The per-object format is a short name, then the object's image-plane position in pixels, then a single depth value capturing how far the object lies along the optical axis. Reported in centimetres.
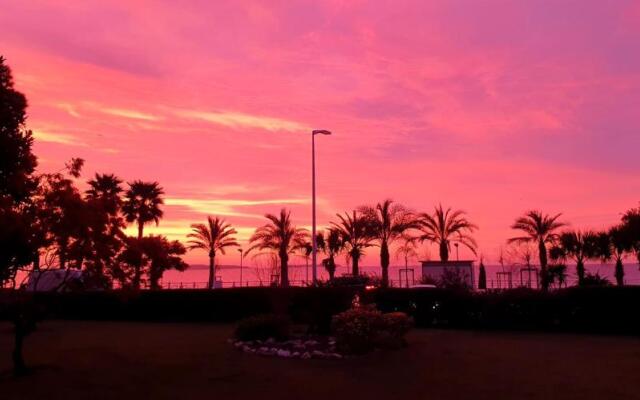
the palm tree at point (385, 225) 4166
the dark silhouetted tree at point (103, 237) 1298
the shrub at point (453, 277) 3572
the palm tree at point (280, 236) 4488
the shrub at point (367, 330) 1400
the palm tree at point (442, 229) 4212
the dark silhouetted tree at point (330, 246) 5225
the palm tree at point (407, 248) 4238
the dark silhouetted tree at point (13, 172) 1011
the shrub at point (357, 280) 3838
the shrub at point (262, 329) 1623
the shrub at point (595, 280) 3469
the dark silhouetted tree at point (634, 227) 3834
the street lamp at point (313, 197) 2988
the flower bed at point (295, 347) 1373
